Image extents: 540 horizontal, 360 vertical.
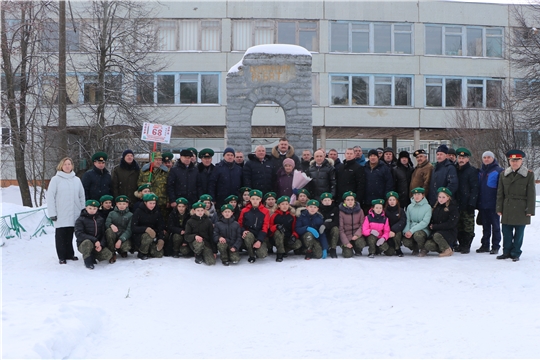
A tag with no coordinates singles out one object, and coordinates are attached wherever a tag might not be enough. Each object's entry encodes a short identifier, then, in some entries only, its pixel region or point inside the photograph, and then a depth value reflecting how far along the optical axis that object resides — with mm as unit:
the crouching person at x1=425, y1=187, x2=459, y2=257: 8625
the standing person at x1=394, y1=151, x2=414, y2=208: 9469
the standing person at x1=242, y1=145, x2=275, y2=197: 9648
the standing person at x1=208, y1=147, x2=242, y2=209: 9398
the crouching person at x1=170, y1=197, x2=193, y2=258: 8656
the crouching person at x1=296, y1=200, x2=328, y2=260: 8617
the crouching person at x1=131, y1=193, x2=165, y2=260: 8453
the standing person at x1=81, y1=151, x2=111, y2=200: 9047
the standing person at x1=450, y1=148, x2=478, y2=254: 8859
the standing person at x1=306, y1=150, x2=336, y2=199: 9430
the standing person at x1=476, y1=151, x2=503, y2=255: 8859
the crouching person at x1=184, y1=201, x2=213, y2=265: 8328
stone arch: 12258
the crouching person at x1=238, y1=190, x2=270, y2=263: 8523
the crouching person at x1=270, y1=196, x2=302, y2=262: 8656
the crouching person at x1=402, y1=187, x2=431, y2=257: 8703
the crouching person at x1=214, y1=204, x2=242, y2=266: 8375
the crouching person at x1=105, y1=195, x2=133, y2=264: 8320
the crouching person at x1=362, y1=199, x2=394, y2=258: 8734
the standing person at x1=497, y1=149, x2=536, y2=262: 8086
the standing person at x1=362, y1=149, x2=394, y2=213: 9352
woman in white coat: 8406
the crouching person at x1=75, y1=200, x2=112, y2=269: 8047
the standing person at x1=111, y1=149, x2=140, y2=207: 9375
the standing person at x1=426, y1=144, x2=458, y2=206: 8867
